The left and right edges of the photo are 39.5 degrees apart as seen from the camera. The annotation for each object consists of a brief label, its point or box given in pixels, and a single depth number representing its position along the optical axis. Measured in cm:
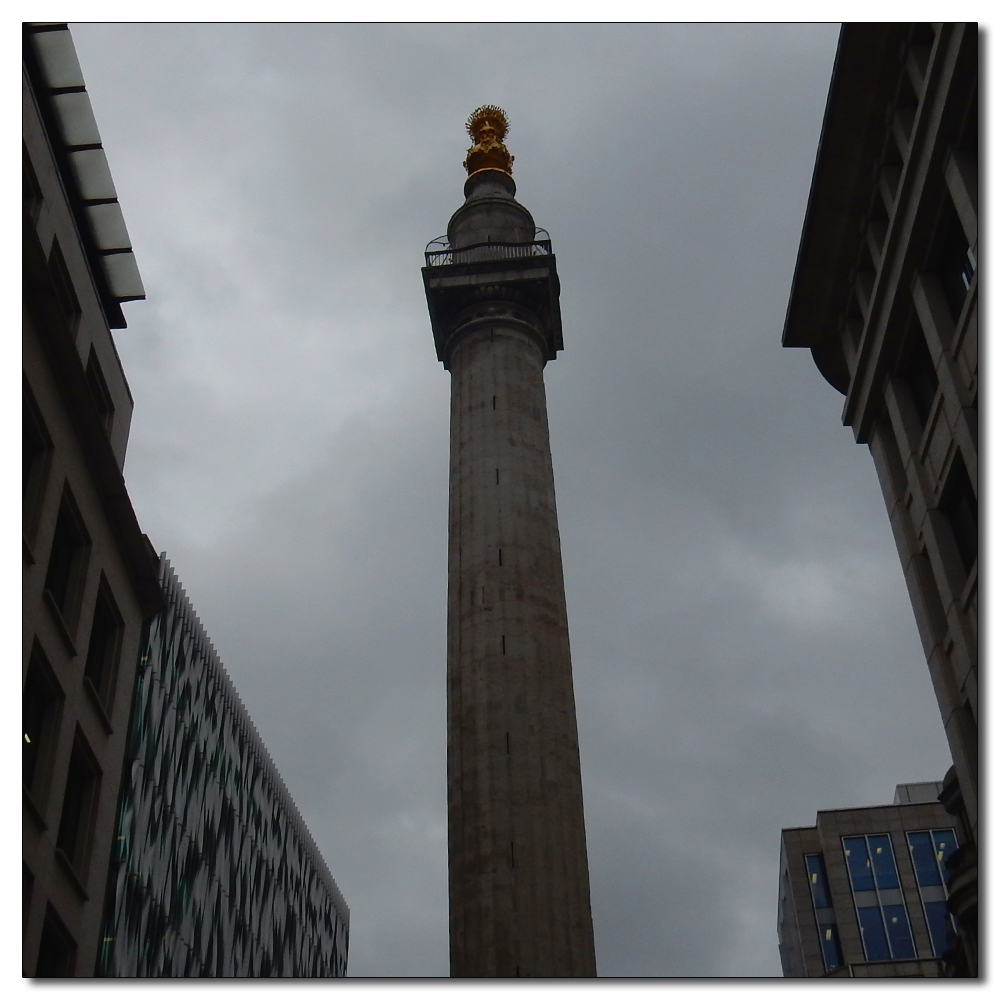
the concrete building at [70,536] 2839
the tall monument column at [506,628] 4300
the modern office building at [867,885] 7806
